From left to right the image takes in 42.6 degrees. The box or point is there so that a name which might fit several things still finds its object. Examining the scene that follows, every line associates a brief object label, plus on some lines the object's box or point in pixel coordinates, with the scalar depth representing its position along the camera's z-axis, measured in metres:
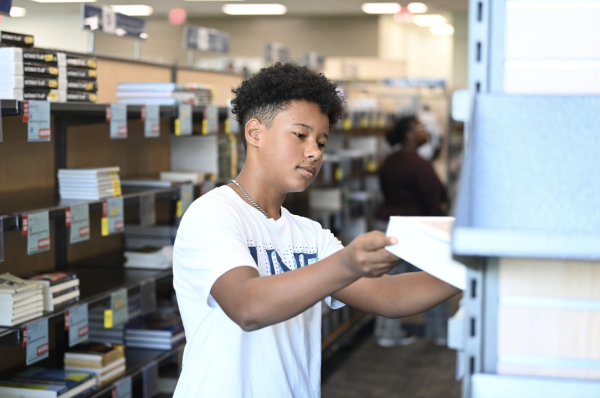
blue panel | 1.00
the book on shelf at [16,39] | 2.84
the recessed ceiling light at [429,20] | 14.29
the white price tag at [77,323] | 2.90
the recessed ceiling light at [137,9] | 13.03
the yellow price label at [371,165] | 7.48
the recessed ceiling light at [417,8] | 12.32
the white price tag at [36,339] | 2.64
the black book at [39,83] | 2.80
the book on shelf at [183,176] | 3.99
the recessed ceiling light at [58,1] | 12.60
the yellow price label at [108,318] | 3.19
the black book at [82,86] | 3.07
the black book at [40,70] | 2.82
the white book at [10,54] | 2.75
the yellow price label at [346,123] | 6.38
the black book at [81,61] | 3.10
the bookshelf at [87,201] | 3.06
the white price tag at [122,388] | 3.25
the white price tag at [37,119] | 2.63
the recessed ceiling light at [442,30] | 15.93
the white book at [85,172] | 3.17
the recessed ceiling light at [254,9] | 12.70
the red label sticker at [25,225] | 2.59
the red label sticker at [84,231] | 2.96
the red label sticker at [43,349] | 2.71
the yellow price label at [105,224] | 3.14
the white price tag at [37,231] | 2.62
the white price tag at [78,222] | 2.91
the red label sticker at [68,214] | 2.88
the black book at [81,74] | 3.07
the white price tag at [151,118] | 3.51
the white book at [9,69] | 2.72
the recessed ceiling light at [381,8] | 12.16
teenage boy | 1.44
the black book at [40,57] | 2.84
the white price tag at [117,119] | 3.18
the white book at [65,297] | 2.94
